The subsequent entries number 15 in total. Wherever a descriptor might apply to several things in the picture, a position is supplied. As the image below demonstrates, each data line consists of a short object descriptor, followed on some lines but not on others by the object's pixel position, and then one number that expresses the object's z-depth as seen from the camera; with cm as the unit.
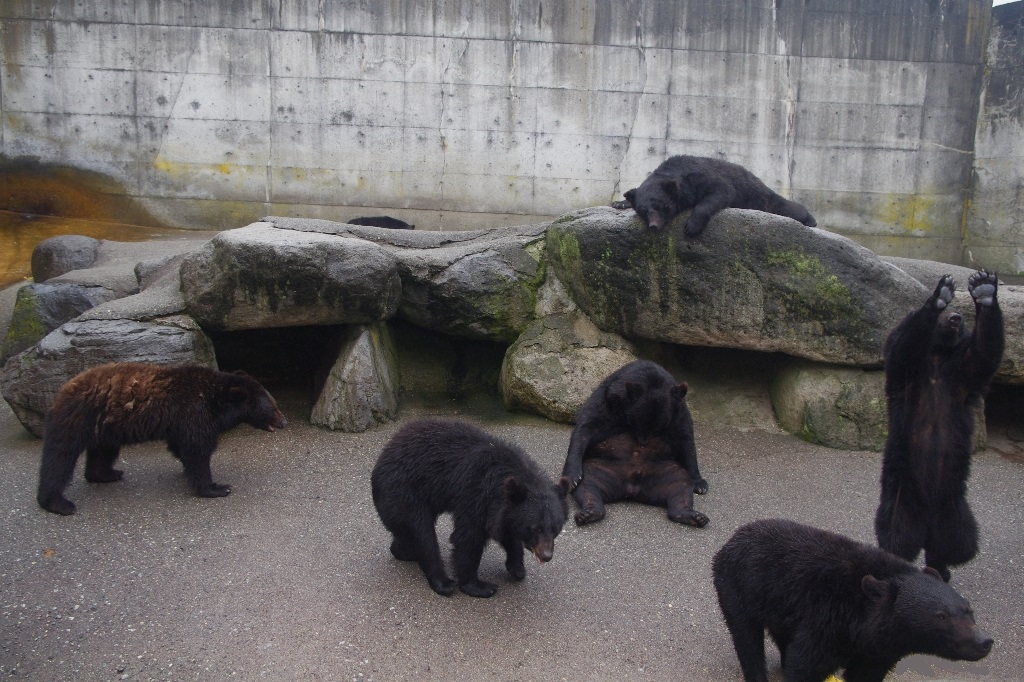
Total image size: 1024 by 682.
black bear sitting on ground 655
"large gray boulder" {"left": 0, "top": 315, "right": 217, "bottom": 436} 704
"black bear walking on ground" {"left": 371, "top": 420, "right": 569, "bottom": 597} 477
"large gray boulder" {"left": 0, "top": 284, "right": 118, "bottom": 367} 844
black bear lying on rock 784
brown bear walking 588
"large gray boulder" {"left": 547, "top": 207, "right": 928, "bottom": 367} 766
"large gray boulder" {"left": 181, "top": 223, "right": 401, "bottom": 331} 741
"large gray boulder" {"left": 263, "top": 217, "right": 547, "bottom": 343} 824
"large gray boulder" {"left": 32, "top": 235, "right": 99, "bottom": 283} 1081
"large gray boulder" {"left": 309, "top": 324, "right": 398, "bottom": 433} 773
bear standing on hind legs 486
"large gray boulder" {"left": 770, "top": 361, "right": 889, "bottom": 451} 767
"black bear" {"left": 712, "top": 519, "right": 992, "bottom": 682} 367
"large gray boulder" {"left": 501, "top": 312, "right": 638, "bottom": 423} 806
